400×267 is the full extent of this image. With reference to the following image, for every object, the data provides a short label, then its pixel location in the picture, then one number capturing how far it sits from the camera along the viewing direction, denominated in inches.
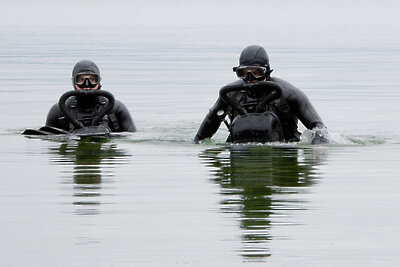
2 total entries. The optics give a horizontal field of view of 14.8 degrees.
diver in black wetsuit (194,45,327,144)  711.1
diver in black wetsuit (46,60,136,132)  783.7
